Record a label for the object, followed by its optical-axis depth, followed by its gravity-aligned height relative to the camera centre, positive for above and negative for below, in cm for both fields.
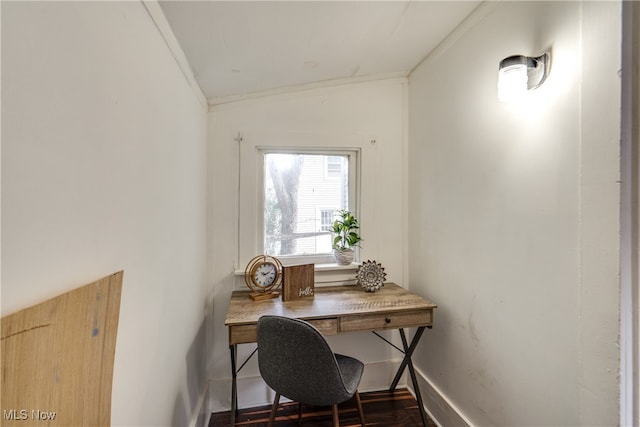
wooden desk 146 -57
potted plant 202 -20
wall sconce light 108 +56
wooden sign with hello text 173 -45
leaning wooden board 41 -26
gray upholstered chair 119 -69
